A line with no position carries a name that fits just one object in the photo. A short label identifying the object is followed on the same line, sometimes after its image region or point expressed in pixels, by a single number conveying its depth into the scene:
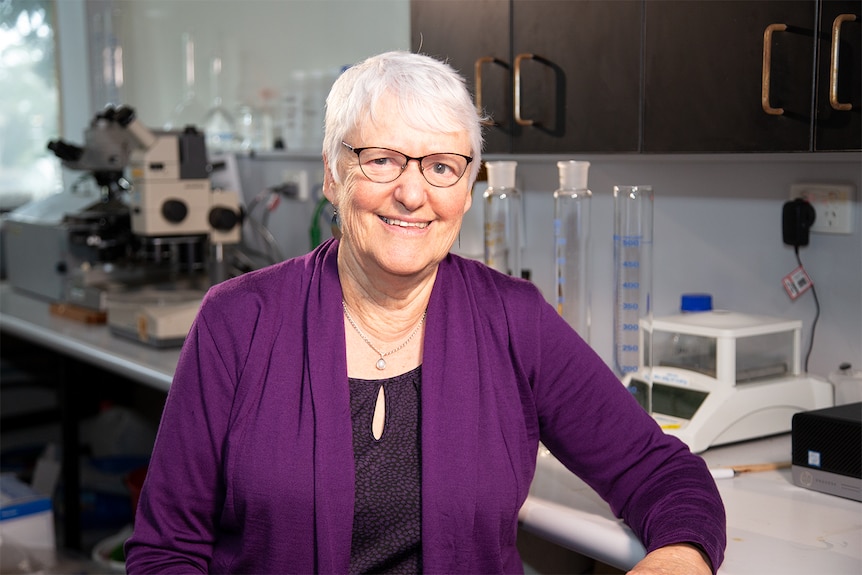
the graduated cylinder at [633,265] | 1.70
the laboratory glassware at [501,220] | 1.87
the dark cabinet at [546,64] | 1.66
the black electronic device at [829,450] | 1.45
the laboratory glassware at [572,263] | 1.79
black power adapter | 1.78
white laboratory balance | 1.68
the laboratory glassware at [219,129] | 3.42
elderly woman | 1.34
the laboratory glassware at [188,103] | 3.69
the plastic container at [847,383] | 1.69
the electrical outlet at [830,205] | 1.73
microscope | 2.62
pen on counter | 1.56
